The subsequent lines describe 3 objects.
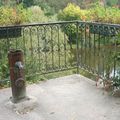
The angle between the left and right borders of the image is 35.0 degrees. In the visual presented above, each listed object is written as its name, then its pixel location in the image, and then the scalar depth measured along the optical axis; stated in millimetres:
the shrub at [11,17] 4495
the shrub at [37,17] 6617
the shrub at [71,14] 11031
